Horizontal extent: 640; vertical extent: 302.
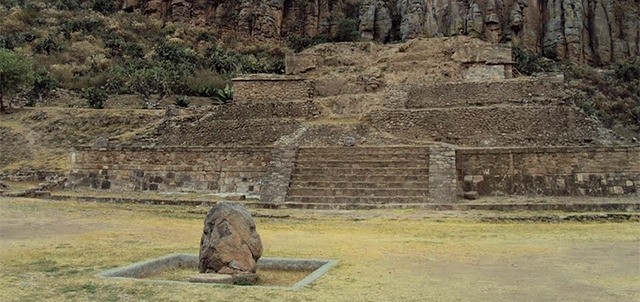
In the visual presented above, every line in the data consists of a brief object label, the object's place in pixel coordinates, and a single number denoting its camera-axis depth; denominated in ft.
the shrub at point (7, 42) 174.86
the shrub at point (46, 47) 176.65
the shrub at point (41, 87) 133.69
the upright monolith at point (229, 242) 25.81
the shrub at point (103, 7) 226.79
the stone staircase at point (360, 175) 56.59
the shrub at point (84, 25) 196.12
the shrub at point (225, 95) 127.08
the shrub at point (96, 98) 127.34
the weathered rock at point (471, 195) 57.06
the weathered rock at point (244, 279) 24.84
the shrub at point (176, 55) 181.11
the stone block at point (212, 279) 24.39
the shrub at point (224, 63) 179.42
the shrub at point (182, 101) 132.05
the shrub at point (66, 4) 222.07
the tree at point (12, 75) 116.47
